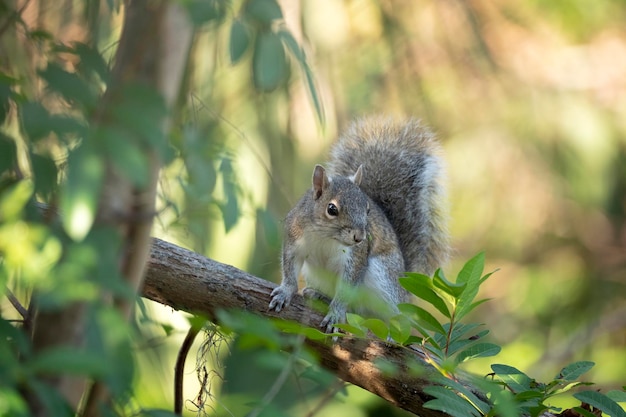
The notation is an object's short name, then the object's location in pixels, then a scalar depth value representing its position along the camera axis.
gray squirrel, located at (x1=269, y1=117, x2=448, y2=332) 6.66
